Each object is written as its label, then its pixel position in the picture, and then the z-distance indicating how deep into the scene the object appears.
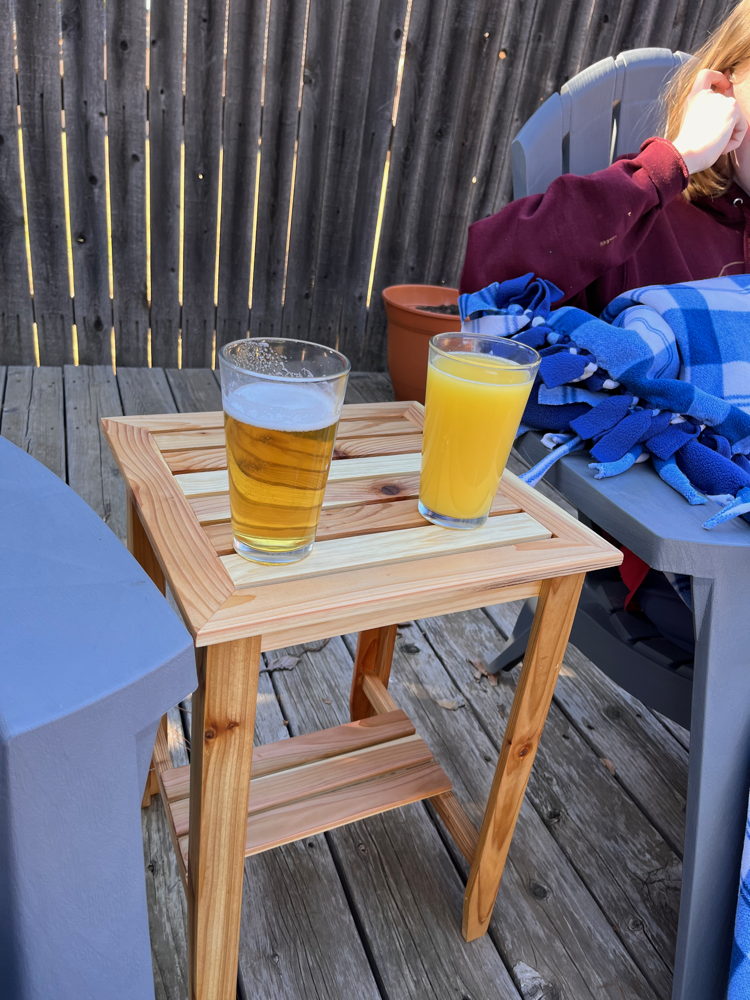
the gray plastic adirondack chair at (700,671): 0.75
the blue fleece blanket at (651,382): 0.86
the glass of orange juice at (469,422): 0.69
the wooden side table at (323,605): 0.62
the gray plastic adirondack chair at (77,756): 0.34
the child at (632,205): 1.06
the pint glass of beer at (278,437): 0.57
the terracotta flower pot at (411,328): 2.47
